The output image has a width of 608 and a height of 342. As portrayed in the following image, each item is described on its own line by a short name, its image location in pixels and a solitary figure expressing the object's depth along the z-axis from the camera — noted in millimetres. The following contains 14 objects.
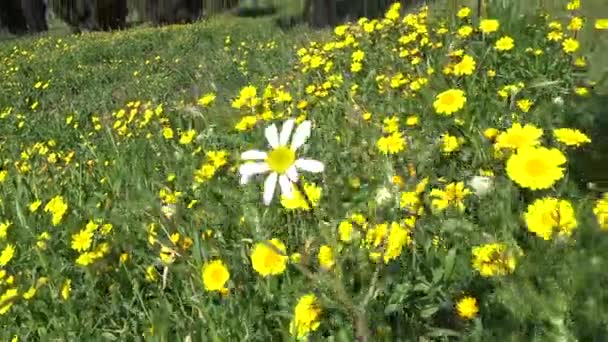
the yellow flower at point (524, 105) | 2817
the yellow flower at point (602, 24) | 3517
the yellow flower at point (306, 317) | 1615
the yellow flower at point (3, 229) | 2783
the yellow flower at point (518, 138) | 1856
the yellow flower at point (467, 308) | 1635
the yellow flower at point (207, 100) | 3809
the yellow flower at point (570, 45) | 3369
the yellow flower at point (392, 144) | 2539
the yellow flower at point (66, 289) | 2234
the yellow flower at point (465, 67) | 3203
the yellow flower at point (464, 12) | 3966
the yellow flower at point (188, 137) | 3535
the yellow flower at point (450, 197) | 2088
